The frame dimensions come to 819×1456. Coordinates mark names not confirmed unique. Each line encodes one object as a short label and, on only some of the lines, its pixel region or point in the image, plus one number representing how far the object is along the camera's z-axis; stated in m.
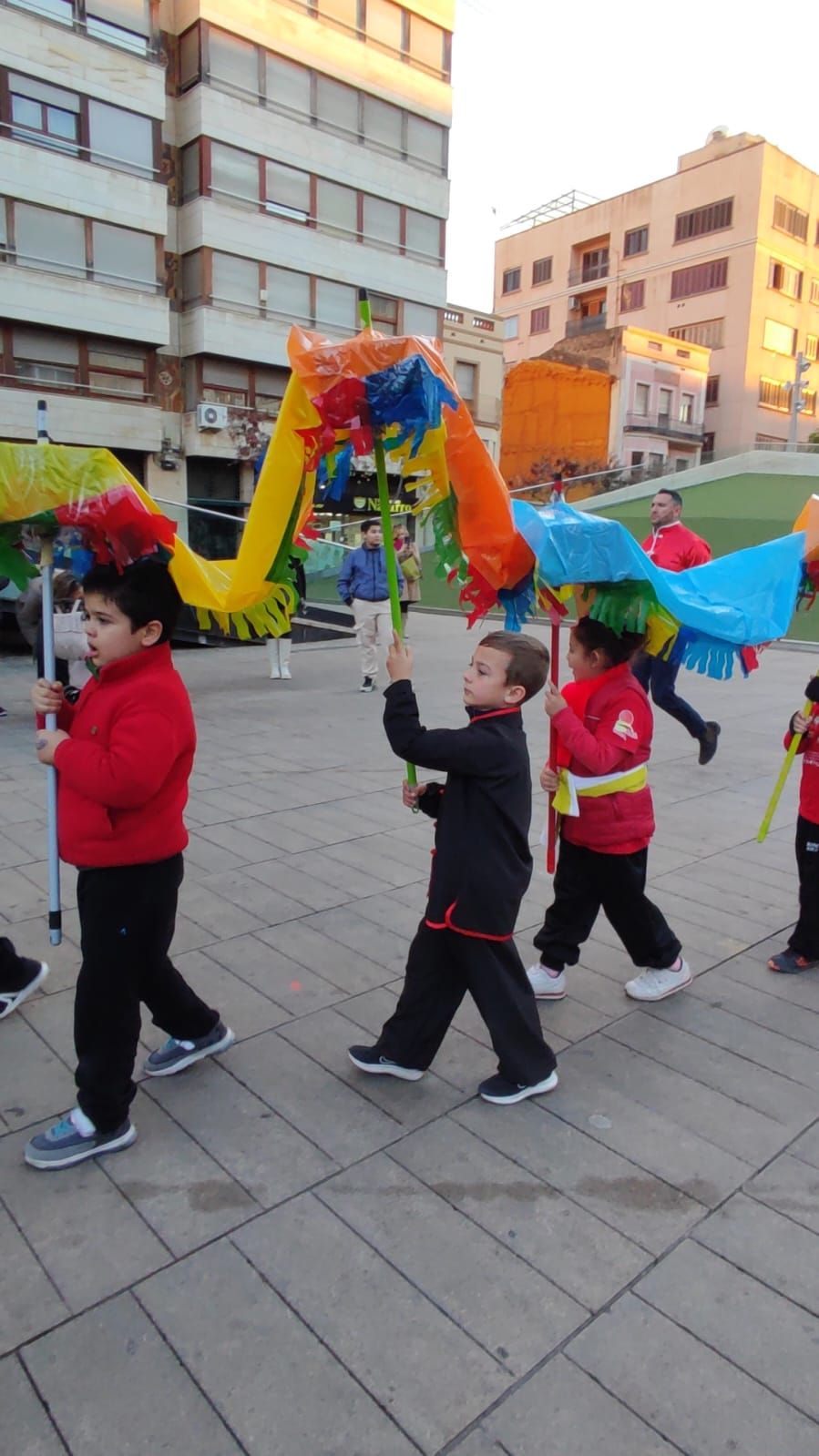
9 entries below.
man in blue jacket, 10.05
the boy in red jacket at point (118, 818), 2.46
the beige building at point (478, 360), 30.92
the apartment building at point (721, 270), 42.69
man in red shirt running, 6.91
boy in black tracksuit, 2.72
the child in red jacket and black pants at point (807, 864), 3.83
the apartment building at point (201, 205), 21.16
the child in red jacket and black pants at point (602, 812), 3.22
